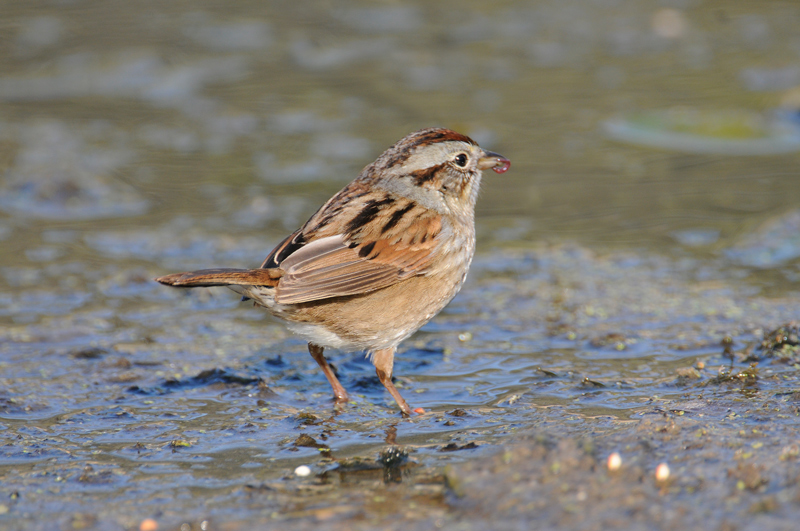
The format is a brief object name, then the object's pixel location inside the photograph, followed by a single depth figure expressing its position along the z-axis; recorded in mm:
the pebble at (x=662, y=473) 6957
